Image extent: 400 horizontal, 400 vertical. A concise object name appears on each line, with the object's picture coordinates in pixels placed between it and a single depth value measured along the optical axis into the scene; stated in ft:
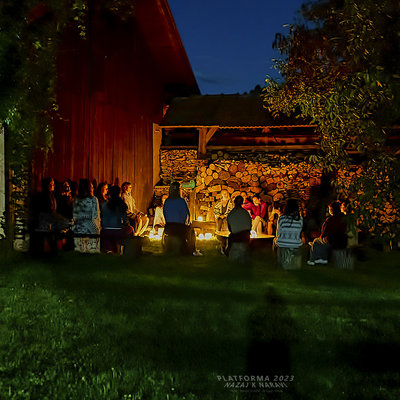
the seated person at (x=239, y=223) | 32.50
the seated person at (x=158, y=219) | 49.11
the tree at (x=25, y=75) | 23.97
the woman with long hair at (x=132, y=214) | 46.21
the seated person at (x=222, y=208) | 44.11
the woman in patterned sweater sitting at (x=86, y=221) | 34.50
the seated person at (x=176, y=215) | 33.86
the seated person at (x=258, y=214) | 45.29
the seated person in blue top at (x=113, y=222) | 34.53
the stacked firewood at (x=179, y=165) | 61.36
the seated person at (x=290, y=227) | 30.37
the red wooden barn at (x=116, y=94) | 43.27
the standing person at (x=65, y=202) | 38.52
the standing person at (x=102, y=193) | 43.29
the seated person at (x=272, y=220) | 49.81
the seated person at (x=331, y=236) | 31.60
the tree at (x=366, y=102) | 21.09
